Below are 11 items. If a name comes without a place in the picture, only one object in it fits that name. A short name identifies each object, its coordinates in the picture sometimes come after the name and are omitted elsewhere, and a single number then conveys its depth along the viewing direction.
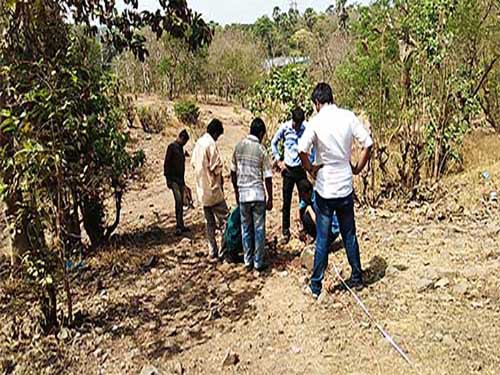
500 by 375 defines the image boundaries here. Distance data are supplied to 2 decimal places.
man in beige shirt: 5.80
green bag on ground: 5.93
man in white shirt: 4.43
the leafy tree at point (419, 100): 7.77
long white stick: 3.68
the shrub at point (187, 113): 19.73
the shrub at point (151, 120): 18.03
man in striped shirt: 5.45
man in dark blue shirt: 7.55
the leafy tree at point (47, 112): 4.16
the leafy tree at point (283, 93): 12.55
